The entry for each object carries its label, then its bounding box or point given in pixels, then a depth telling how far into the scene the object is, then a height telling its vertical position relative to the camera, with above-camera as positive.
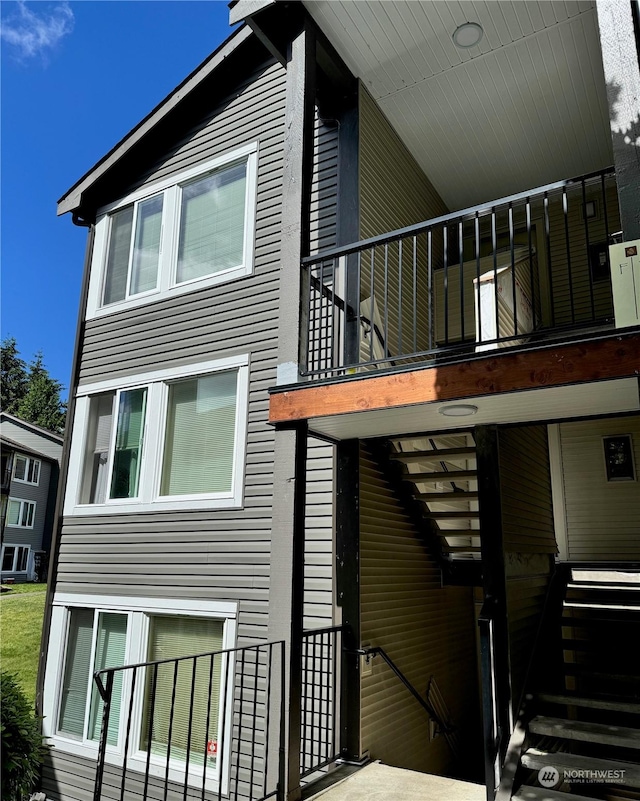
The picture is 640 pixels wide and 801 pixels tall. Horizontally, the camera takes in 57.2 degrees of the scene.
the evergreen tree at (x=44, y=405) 33.25 +7.55
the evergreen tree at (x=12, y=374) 36.06 +10.22
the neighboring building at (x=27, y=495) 23.00 +1.76
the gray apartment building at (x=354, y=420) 3.91 +0.94
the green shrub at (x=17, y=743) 4.95 -1.78
